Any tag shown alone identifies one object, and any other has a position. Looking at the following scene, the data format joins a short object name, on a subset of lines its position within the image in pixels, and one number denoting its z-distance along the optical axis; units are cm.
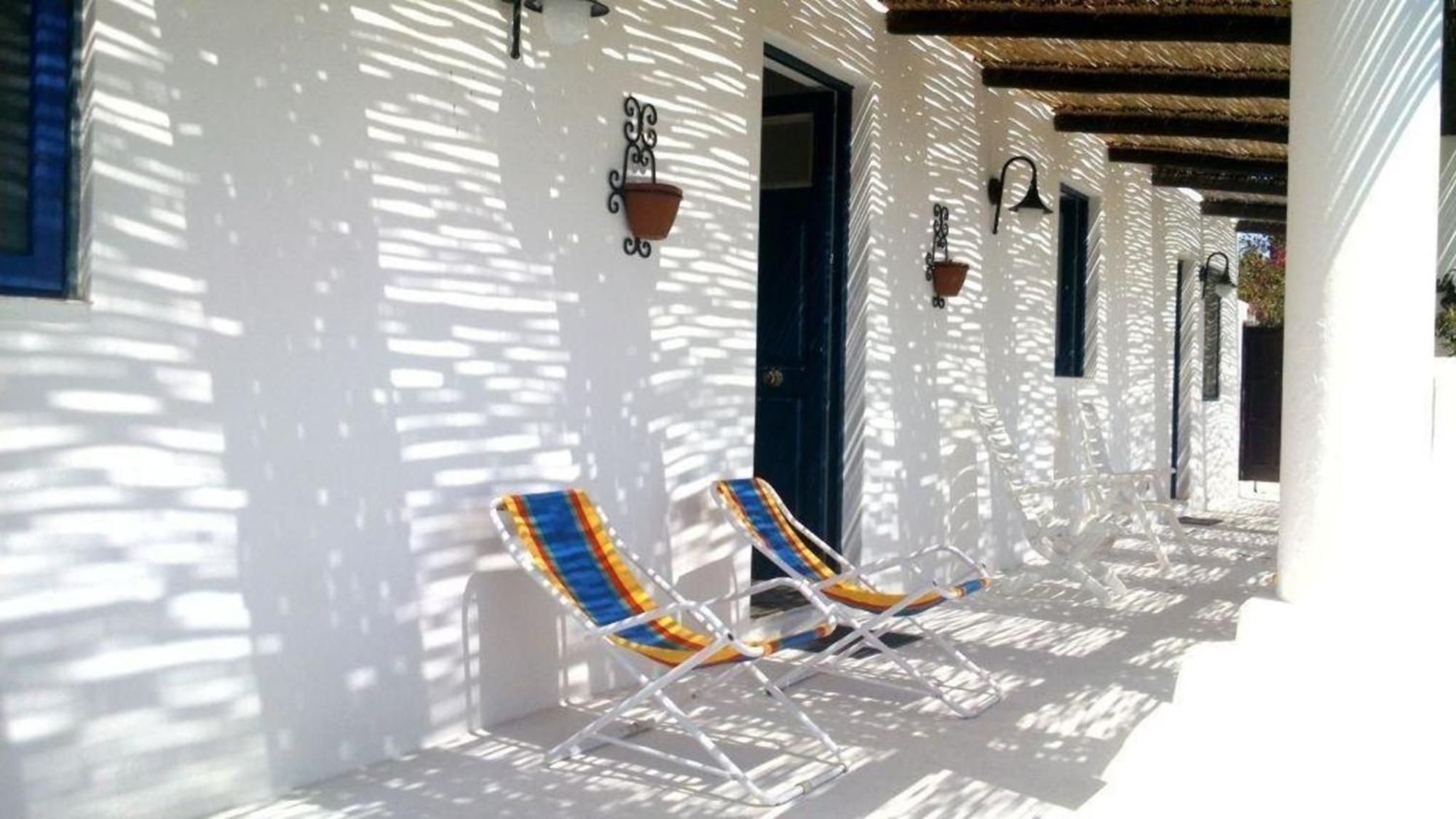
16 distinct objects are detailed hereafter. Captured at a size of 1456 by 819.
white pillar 323
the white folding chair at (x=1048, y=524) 678
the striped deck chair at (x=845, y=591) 437
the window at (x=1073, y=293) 954
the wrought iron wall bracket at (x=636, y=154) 447
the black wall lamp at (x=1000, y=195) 762
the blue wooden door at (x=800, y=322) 604
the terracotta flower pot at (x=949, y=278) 682
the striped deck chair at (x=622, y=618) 347
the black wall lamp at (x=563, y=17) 402
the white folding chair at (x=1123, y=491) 756
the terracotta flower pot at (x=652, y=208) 443
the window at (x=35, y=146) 270
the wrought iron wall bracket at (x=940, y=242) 684
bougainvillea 1948
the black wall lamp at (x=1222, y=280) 1255
